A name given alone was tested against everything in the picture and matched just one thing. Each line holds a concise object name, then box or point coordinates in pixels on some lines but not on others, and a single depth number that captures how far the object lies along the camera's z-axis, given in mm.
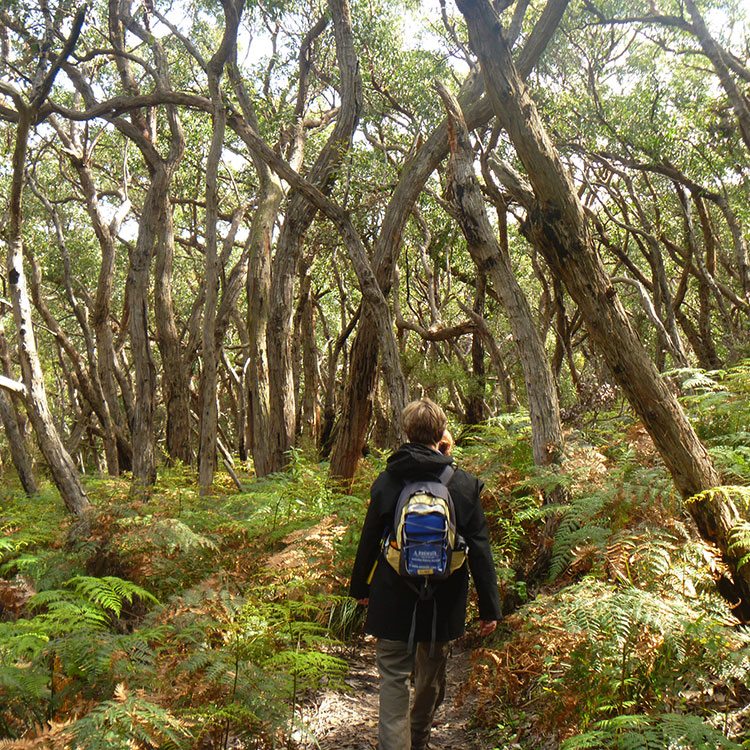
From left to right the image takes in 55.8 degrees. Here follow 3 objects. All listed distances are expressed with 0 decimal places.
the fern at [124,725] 2889
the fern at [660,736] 2871
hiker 3611
